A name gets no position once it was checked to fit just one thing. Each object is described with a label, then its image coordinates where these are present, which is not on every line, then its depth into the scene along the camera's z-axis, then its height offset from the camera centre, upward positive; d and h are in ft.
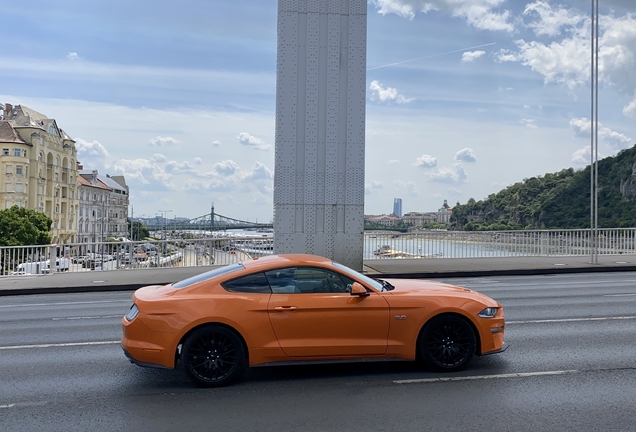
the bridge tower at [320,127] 57.06 +9.37
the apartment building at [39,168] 280.72 +27.00
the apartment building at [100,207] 358.23 +10.75
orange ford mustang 21.04 -3.35
